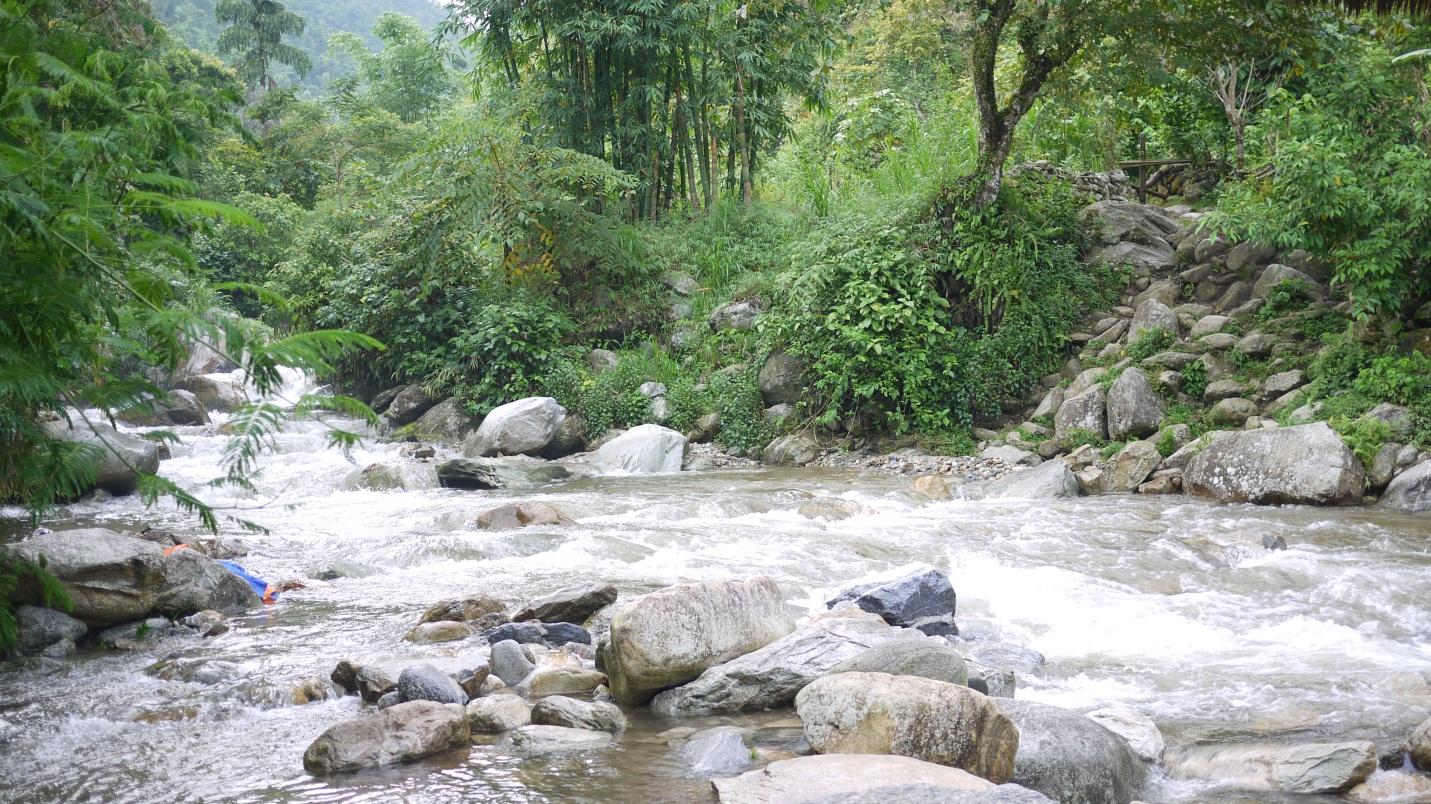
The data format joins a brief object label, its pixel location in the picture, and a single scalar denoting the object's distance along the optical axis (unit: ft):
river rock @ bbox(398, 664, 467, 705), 14.92
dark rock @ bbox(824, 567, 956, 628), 18.57
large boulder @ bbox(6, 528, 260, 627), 18.74
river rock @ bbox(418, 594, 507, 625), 19.45
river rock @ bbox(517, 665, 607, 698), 15.98
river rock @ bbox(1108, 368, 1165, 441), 35.53
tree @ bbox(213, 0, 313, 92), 110.01
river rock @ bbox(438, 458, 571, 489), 37.29
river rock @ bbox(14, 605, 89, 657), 17.87
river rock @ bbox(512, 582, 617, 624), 19.40
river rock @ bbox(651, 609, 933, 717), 15.06
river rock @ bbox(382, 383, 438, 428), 50.98
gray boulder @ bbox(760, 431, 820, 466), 41.68
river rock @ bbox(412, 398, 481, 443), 48.49
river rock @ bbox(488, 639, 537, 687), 16.40
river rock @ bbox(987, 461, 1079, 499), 33.01
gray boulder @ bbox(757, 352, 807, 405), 44.09
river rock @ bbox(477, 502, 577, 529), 29.35
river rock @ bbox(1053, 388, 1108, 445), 36.78
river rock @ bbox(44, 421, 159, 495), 32.89
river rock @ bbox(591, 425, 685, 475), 41.70
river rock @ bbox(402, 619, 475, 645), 18.43
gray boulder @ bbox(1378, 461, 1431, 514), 27.81
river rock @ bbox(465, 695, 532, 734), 14.37
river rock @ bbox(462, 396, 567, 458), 43.52
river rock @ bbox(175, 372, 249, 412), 55.31
